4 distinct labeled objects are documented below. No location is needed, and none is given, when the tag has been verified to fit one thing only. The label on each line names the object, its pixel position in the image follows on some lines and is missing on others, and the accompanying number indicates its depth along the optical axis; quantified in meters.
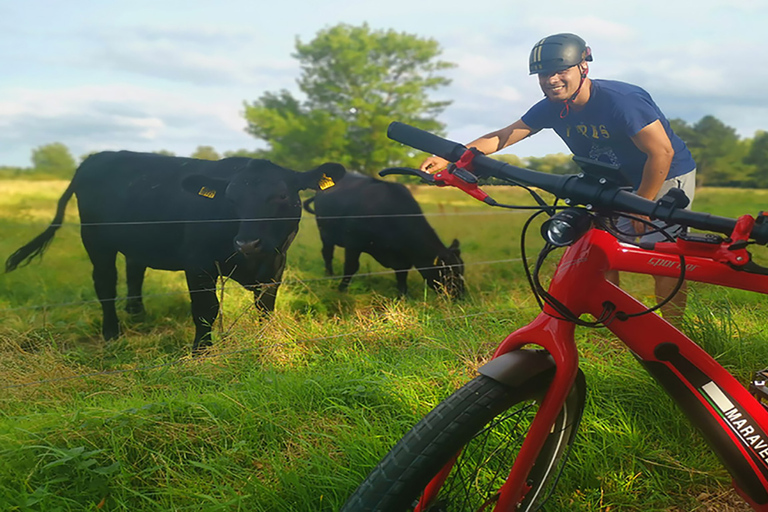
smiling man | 2.80
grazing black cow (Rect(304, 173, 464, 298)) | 4.24
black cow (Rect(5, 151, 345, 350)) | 3.41
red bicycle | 1.35
